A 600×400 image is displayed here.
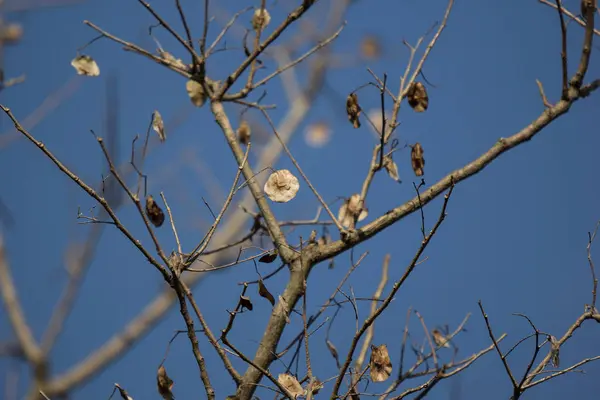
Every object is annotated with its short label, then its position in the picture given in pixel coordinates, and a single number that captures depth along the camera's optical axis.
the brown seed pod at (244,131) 7.95
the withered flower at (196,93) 7.84
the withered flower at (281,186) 7.67
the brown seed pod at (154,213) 7.74
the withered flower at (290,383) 7.57
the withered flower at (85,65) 7.86
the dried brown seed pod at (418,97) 7.80
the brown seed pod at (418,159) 7.77
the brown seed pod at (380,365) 7.61
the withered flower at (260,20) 7.83
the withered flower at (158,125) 7.74
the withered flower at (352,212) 7.72
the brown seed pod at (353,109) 7.79
